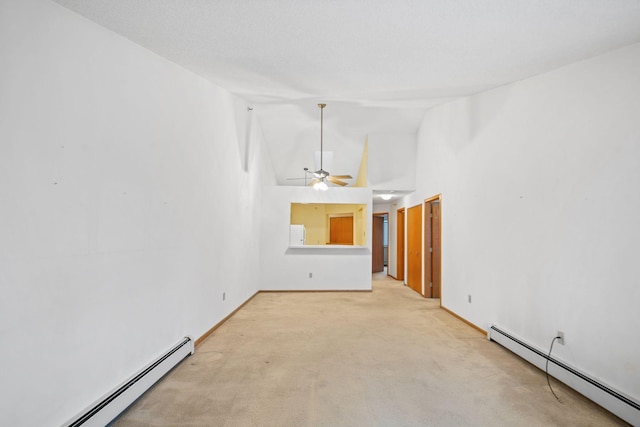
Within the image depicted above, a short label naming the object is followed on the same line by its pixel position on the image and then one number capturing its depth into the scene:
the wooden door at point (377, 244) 9.66
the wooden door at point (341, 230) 10.08
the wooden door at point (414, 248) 6.36
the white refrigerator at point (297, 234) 7.02
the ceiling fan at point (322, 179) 5.38
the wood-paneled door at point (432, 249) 5.98
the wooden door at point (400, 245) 8.06
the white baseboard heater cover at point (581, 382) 2.05
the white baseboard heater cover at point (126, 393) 1.82
